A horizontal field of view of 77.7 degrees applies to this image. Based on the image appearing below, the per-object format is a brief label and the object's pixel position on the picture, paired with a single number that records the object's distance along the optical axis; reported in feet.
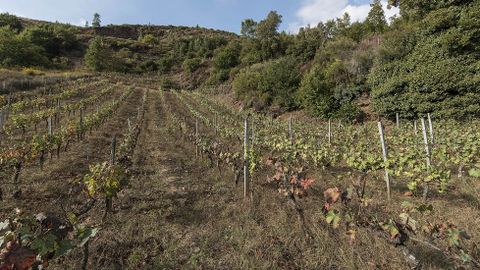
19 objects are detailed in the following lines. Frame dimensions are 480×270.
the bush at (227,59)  156.04
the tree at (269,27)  153.38
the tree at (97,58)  174.40
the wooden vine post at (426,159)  19.88
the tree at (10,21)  258.35
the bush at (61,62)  173.11
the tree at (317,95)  71.05
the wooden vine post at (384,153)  20.99
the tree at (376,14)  153.15
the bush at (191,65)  179.52
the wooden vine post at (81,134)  36.82
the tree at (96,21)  327.26
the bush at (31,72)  116.84
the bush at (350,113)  66.03
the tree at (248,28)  197.98
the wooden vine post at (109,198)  16.41
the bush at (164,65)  202.99
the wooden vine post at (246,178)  21.79
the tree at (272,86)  85.87
